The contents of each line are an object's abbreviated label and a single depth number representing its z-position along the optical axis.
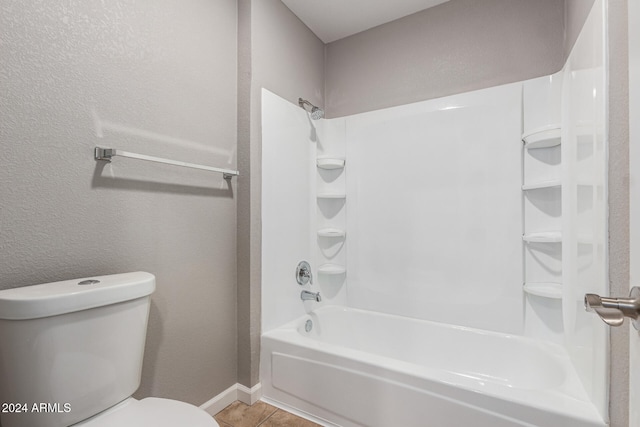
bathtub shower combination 1.22
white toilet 0.87
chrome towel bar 1.18
